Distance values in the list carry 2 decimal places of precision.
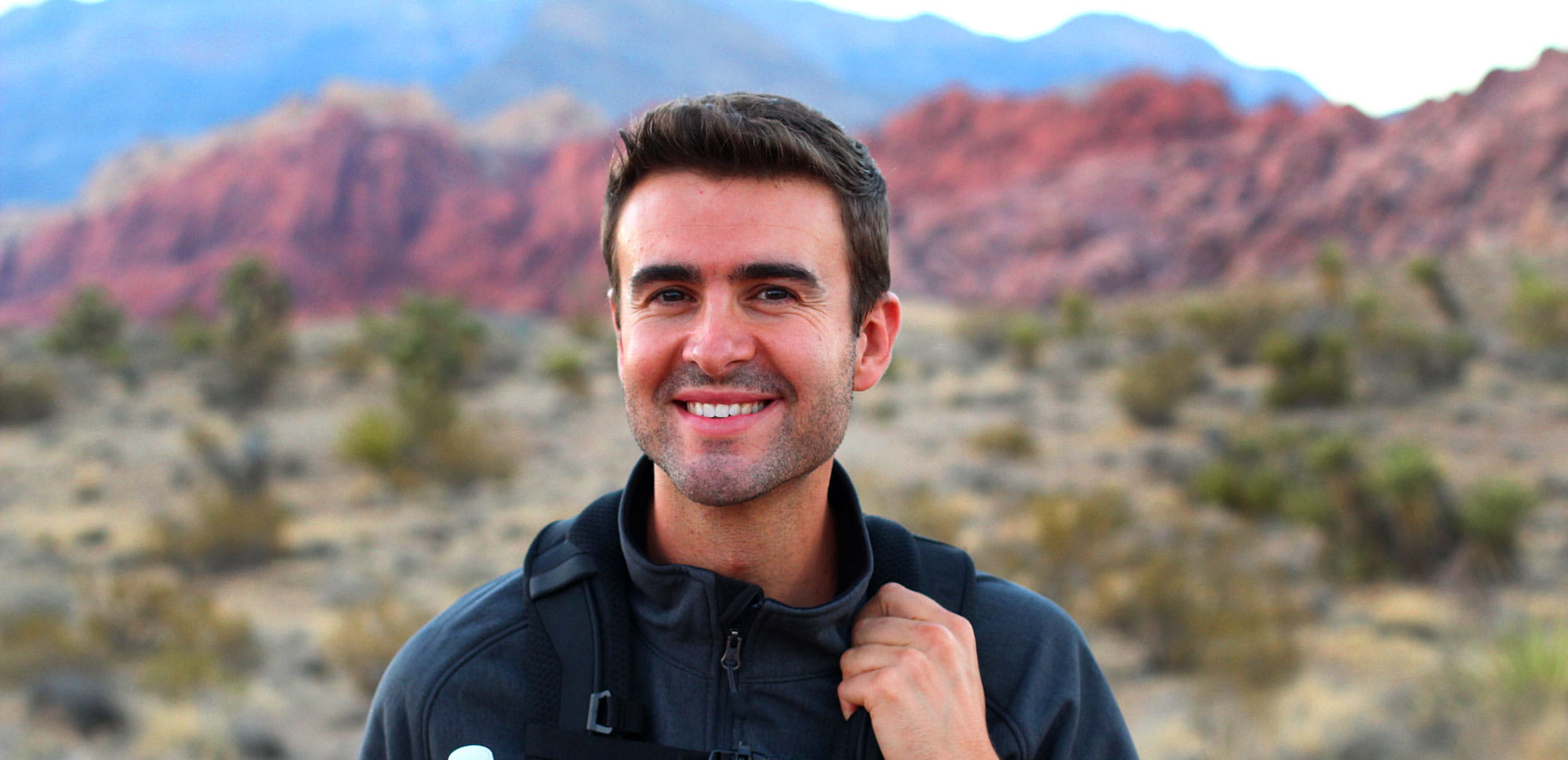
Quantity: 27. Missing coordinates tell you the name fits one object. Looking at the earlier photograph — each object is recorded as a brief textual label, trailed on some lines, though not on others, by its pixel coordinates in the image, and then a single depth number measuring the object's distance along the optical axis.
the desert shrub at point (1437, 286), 18.44
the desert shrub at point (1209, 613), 6.30
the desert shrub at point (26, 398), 15.87
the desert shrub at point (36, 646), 6.61
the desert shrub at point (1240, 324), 17.48
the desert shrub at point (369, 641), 6.79
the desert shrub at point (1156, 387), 13.84
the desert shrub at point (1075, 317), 21.97
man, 1.56
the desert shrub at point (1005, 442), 12.95
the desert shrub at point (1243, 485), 10.05
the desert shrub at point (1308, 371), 13.99
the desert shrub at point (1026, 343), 19.23
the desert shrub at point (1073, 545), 8.02
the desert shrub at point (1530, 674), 5.30
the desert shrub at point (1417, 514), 8.30
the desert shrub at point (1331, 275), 19.38
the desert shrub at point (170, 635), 6.61
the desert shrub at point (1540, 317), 14.97
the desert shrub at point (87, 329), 21.22
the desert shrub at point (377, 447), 12.50
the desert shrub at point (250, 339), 17.78
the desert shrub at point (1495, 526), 7.99
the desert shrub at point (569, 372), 17.30
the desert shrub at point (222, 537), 9.57
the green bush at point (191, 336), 22.40
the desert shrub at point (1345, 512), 8.34
